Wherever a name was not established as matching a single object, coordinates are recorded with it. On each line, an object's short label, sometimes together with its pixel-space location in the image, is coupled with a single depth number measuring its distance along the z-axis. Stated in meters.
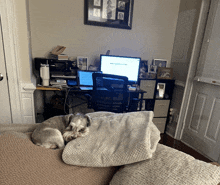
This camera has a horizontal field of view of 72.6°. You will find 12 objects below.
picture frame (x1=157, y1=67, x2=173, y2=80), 2.79
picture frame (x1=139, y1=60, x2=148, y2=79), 2.84
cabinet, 2.76
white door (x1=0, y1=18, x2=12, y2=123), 1.80
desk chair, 2.01
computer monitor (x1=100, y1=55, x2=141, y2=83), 2.62
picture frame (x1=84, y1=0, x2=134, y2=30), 2.58
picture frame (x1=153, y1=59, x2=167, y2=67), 3.10
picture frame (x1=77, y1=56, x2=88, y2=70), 2.75
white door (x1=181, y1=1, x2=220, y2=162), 2.18
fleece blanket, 0.85
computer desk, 2.21
